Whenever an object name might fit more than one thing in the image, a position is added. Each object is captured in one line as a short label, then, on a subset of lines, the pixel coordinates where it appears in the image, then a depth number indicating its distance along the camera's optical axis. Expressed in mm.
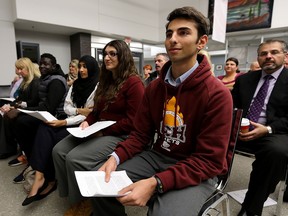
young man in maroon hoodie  822
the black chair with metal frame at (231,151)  1004
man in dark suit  1228
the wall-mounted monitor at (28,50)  4934
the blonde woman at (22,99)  2311
